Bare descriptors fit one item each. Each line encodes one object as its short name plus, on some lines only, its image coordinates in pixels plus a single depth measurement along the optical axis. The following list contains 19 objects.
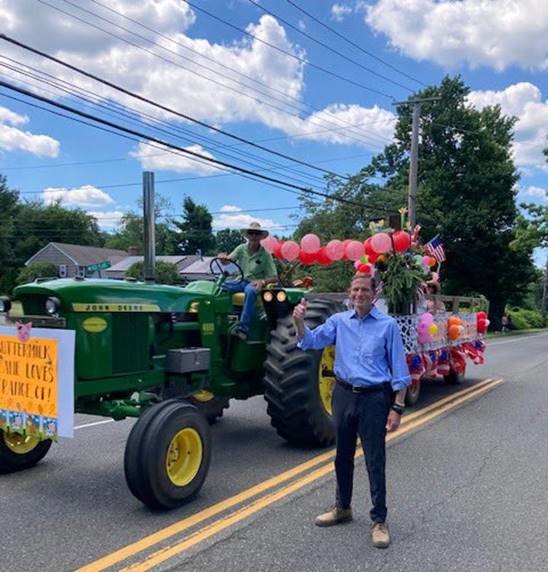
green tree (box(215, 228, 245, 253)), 90.06
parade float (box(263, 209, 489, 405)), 9.09
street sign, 6.18
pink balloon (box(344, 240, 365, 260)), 9.33
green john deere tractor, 4.77
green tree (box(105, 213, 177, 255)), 75.88
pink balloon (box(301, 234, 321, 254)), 9.73
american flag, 10.23
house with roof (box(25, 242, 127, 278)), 60.88
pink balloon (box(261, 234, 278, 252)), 9.31
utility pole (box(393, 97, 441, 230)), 22.28
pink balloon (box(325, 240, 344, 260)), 9.77
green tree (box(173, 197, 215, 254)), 81.19
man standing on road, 4.18
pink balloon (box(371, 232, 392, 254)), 8.97
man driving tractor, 6.66
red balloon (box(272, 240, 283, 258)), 9.64
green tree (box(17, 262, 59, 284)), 37.06
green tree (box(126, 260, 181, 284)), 36.31
